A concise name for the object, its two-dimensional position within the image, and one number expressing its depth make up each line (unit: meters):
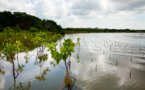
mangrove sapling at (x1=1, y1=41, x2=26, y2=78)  9.09
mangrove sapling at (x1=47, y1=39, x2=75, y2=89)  6.88
